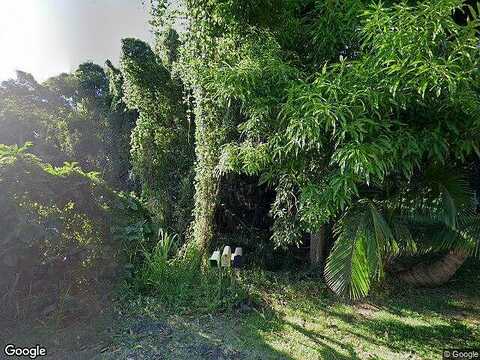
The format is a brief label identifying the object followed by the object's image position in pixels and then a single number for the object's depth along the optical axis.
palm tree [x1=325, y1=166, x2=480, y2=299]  2.76
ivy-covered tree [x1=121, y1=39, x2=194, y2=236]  6.06
